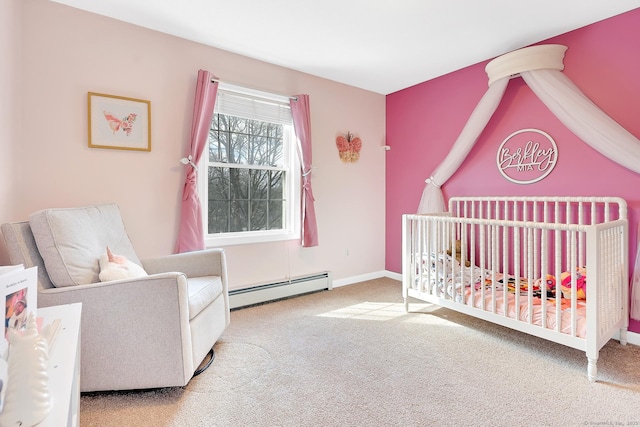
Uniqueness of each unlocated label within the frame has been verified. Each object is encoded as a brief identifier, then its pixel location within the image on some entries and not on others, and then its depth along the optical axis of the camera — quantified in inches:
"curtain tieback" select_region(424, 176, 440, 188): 131.0
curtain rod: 124.6
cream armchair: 61.4
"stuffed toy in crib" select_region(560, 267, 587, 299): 83.5
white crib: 71.8
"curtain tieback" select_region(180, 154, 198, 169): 102.7
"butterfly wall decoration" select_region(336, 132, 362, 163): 142.5
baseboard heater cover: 113.4
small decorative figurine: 25.6
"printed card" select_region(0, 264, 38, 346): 36.0
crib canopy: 84.4
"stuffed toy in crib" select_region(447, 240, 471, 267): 116.6
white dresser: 27.2
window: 114.2
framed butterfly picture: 90.5
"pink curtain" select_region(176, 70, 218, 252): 102.0
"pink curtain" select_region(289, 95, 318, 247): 126.0
